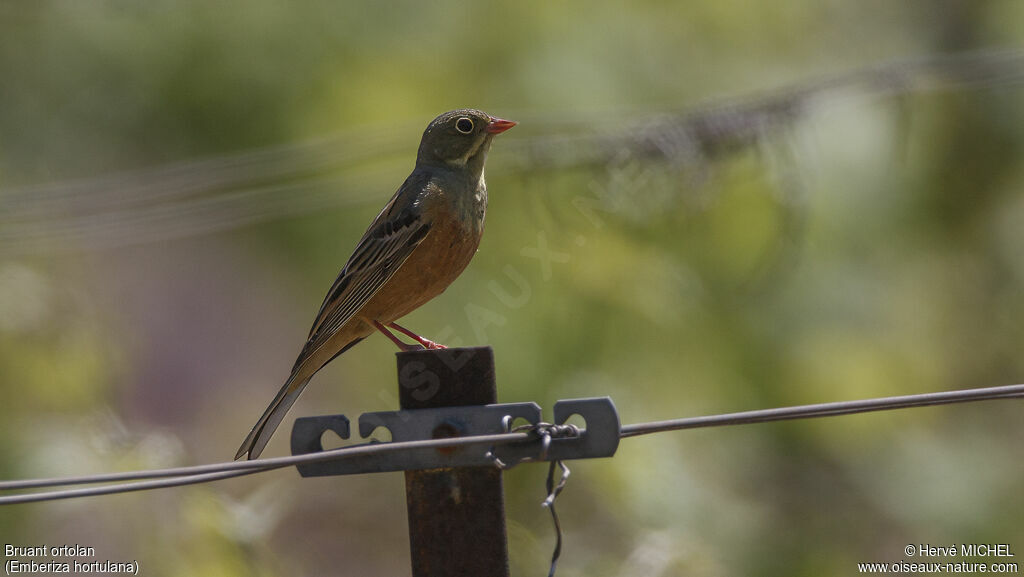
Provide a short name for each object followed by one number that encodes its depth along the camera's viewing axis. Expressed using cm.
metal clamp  557
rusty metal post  575
